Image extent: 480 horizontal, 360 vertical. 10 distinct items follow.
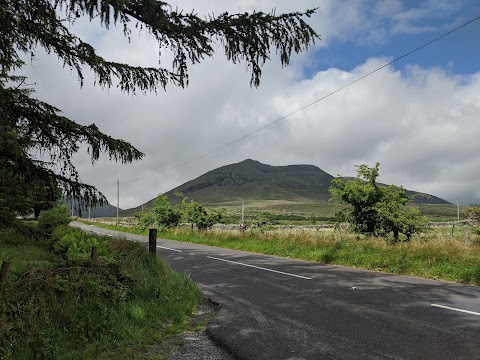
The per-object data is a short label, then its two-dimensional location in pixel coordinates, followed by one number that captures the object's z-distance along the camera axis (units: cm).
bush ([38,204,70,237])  1812
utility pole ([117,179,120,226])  6341
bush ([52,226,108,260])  918
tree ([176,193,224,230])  3575
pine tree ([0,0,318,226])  417
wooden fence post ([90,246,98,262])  693
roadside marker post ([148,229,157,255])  963
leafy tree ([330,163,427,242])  1712
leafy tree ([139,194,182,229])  3872
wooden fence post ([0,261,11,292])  494
